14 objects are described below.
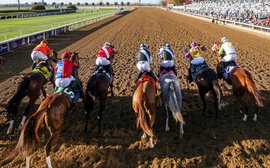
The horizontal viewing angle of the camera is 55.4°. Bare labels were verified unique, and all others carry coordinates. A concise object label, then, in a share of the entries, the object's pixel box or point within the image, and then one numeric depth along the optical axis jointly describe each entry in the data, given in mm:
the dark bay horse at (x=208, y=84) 7082
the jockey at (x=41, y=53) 8250
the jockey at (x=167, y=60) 7694
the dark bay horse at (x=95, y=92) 6867
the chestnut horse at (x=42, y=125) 5090
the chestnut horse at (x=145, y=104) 5762
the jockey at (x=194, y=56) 7859
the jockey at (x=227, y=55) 7965
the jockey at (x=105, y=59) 7945
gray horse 6216
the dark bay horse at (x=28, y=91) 6785
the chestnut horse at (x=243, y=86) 6629
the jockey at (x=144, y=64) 7051
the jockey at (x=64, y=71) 6295
